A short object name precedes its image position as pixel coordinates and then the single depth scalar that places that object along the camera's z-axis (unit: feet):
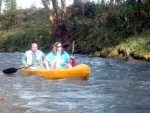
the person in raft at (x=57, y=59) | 38.77
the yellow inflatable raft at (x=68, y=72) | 36.29
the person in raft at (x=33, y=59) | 41.22
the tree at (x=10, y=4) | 115.75
